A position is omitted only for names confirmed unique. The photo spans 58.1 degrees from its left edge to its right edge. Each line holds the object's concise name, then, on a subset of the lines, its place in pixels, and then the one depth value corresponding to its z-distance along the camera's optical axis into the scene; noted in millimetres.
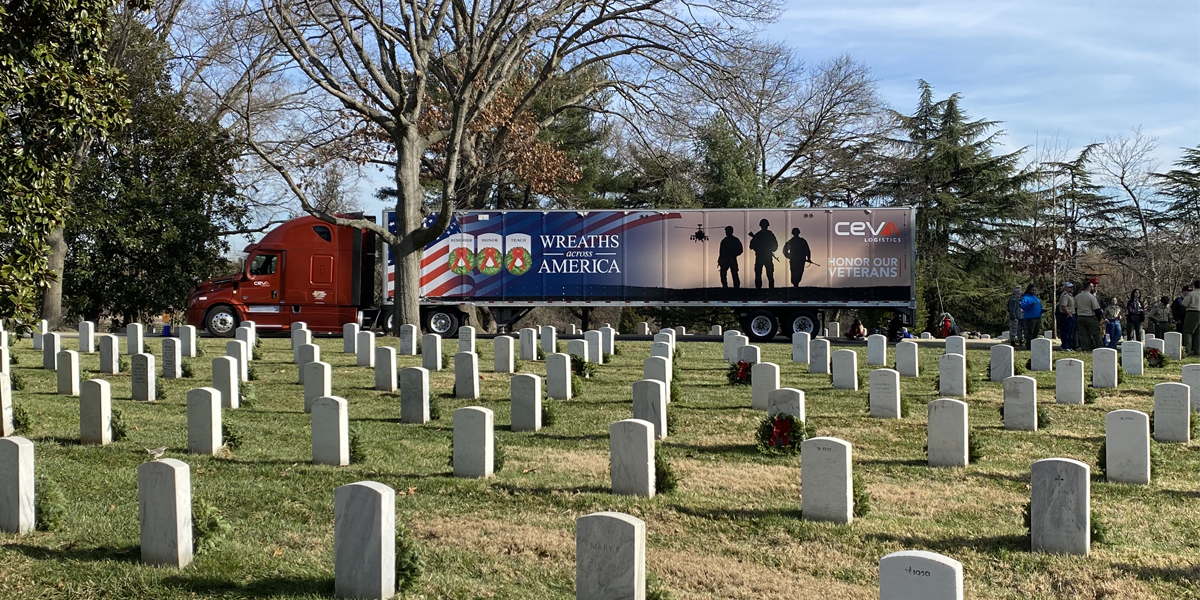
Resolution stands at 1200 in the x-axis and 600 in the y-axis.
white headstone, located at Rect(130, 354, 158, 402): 13594
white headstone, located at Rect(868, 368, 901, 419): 12625
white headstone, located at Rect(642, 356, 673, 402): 14102
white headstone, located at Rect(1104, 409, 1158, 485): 9172
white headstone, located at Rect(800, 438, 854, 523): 7758
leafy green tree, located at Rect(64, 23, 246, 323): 29344
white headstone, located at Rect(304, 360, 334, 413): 12773
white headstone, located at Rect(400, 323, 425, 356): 20484
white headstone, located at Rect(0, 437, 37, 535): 7188
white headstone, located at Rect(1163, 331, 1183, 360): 21125
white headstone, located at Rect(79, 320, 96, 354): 19770
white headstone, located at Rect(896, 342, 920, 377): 17031
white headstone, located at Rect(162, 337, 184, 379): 16031
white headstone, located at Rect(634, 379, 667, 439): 11000
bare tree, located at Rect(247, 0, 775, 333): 22031
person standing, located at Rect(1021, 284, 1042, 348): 23328
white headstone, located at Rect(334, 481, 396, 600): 5926
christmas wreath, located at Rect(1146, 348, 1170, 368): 18953
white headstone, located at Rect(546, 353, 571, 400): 14039
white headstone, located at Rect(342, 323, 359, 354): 20344
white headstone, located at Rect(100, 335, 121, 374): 16422
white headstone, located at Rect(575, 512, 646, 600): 5426
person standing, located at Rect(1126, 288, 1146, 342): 24953
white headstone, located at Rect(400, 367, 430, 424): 12117
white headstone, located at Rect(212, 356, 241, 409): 13203
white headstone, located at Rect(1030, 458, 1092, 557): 6969
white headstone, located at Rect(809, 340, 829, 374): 17453
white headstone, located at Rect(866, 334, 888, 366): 18844
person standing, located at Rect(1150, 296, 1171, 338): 25328
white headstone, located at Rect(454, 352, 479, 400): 14062
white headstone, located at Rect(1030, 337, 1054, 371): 18234
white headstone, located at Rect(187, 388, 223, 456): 9906
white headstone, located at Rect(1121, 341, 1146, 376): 17938
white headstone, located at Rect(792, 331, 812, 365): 19141
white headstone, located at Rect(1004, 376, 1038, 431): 12023
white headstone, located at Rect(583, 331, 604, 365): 18797
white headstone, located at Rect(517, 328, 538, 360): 19391
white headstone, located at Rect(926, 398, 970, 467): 9812
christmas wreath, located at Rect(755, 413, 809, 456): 10453
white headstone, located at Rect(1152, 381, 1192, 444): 11125
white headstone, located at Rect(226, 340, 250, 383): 15891
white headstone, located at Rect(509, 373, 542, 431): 11547
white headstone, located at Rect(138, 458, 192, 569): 6465
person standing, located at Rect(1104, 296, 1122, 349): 23891
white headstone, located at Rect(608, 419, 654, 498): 8398
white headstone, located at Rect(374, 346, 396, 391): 14930
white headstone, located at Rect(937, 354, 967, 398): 14688
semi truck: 26391
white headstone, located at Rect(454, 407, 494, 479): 9016
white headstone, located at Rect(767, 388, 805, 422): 10586
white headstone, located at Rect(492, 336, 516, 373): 17109
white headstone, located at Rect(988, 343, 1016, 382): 16688
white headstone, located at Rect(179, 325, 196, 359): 19141
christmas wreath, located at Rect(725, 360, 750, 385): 15648
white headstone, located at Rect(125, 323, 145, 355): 18688
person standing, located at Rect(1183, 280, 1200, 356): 21656
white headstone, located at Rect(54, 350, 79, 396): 14062
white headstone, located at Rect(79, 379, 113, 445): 10328
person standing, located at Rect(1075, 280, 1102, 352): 21641
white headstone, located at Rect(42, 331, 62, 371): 17031
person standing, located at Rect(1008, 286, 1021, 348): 25188
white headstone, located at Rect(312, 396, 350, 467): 9570
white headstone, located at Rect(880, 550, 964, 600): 4602
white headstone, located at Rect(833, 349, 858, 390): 15109
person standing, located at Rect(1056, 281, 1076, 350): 22031
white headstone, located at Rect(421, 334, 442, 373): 17297
